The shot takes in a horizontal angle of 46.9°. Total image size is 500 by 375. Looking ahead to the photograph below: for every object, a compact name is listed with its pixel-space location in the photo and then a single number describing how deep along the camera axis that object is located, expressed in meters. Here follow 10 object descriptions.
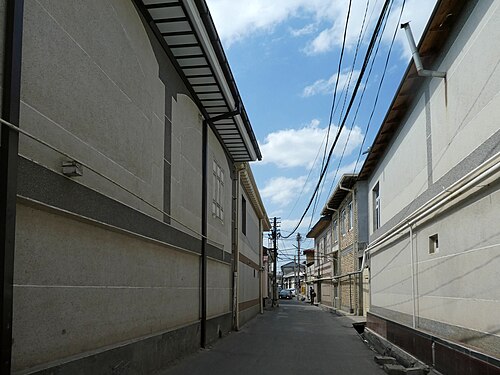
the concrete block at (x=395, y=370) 10.58
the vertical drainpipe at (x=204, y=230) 13.74
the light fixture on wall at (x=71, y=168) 6.11
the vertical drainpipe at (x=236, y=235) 19.73
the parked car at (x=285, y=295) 78.06
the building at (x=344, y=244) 27.52
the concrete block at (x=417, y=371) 9.81
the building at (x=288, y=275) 120.36
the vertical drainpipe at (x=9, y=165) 4.89
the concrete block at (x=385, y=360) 11.98
